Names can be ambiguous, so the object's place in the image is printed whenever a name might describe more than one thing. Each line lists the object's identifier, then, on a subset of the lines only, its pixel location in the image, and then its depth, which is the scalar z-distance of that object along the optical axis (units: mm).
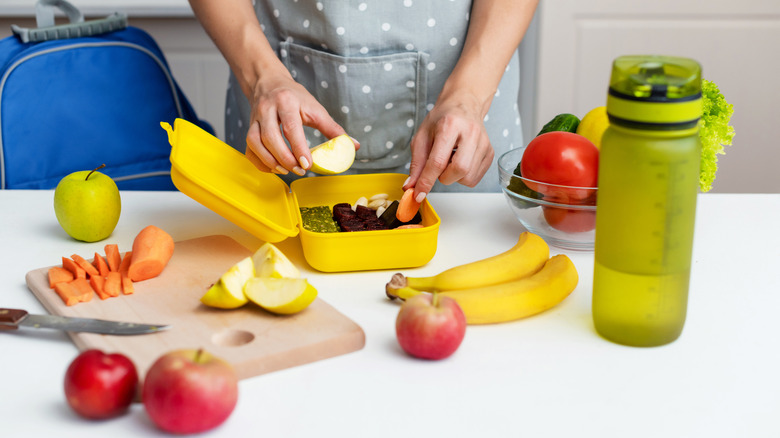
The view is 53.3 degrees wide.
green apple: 1160
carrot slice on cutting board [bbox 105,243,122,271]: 1056
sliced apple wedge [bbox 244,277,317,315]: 889
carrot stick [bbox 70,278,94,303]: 958
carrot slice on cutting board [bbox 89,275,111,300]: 972
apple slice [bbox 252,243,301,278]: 944
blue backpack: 1721
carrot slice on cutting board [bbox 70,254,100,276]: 1024
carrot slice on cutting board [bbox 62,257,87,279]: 1019
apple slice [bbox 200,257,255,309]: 904
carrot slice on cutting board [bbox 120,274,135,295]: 981
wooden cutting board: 831
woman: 1221
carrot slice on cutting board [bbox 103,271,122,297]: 976
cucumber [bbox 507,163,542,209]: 1148
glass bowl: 1096
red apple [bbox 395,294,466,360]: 812
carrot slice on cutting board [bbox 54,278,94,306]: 953
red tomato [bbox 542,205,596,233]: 1105
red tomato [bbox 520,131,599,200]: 1083
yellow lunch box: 1049
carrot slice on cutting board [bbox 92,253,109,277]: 1034
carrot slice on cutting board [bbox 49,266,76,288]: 998
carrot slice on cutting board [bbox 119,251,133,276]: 1042
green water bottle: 762
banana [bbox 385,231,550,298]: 963
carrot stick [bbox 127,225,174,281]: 1010
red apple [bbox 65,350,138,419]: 714
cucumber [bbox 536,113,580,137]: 1243
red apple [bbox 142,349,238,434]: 680
